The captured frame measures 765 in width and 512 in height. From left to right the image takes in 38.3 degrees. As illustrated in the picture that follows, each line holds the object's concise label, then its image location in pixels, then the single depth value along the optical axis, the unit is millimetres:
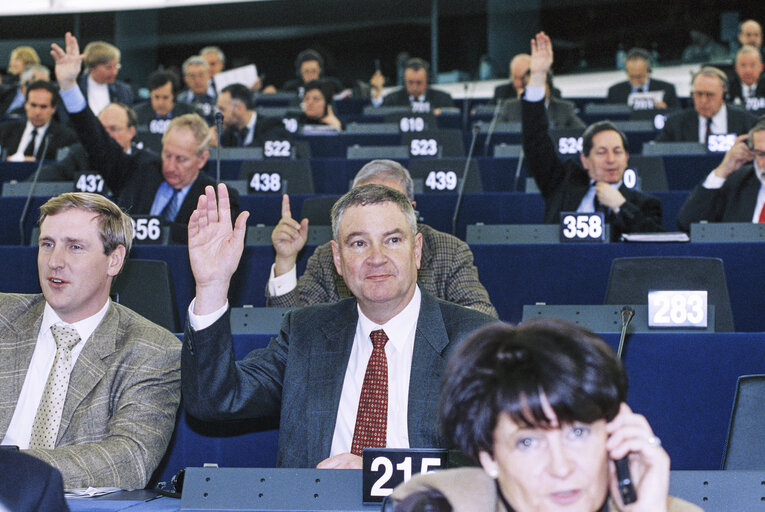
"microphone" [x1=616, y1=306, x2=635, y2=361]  2727
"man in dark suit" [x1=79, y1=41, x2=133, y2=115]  9611
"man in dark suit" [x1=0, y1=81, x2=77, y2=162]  8469
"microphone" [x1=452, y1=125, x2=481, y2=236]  5699
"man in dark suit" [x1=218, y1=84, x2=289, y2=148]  8797
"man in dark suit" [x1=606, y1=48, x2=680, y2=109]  11086
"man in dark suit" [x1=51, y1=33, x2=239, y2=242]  5331
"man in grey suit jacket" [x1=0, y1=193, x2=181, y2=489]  2627
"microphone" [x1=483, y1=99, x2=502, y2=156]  8534
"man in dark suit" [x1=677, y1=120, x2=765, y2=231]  5277
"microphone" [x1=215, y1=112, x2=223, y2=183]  4950
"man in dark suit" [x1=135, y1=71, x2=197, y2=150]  10086
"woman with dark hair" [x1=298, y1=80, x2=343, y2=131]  9656
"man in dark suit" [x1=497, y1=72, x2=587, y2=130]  9172
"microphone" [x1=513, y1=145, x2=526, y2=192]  7062
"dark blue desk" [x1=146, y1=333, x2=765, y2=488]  3020
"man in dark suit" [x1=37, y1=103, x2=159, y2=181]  5847
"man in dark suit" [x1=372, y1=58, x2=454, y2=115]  11297
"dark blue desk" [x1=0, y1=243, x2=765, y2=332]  4434
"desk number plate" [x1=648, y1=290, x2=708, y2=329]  3176
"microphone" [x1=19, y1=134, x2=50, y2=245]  5891
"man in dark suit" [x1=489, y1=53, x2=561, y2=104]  10344
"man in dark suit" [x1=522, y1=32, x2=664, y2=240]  5051
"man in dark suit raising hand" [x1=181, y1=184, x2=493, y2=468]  2457
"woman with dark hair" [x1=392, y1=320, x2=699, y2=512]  1459
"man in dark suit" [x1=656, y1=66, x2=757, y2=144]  8031
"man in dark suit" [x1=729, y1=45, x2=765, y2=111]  10643
